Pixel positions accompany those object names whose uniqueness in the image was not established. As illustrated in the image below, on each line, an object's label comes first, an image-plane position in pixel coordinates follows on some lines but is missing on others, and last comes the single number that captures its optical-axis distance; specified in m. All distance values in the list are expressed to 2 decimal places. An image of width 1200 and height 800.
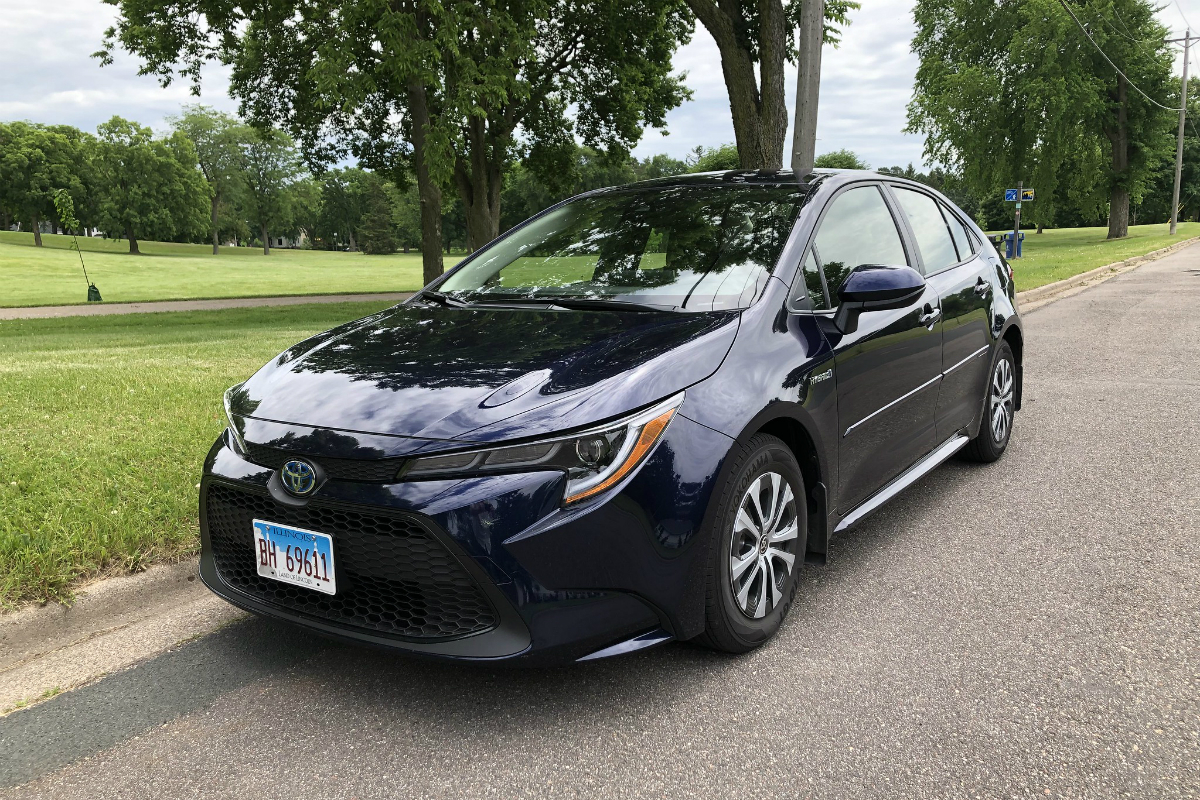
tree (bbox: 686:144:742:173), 88.12
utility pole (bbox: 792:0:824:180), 11.23
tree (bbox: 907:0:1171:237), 37.59
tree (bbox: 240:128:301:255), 84.94
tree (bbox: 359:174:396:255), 105.81
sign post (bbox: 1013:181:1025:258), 23.81
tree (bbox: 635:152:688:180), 96.97
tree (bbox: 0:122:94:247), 71.88
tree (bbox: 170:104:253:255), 83.94
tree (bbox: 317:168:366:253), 103.12
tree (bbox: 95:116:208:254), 73.12
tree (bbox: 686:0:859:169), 13.69
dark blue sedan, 2.26
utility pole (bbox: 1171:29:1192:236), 41.84
